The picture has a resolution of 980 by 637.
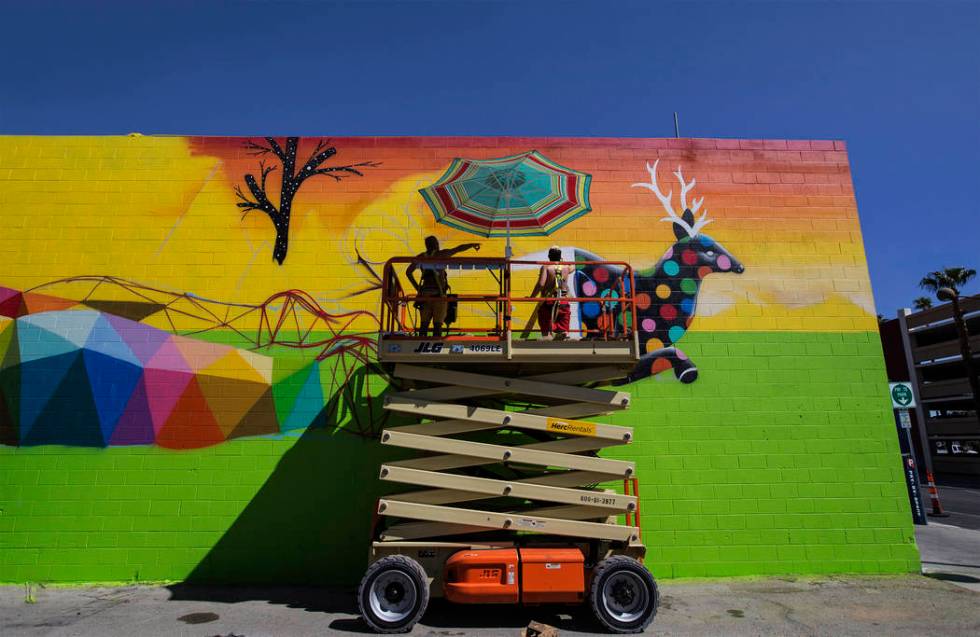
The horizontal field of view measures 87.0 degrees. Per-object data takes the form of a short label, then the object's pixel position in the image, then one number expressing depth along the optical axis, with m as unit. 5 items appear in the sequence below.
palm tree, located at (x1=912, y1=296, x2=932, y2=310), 34.88
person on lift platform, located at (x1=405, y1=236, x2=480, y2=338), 6.66
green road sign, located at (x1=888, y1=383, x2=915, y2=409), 10.31
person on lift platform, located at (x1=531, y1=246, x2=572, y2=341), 6.68
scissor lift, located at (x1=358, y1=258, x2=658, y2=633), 5.85
